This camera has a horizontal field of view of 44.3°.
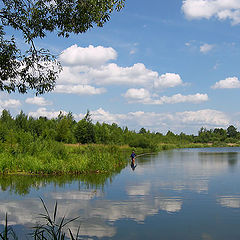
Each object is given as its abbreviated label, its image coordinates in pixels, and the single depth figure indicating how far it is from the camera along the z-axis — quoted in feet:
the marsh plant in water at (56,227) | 30.81
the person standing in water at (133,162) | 106.10
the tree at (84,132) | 193.58
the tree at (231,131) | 565.53
